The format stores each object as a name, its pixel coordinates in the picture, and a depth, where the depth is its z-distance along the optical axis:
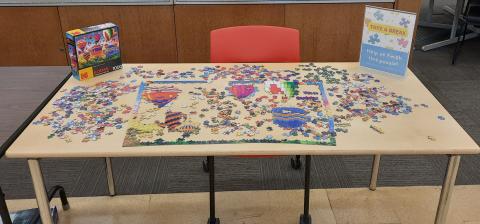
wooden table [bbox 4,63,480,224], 1.37
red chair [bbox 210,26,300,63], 2.10
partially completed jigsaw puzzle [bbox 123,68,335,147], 1.42
